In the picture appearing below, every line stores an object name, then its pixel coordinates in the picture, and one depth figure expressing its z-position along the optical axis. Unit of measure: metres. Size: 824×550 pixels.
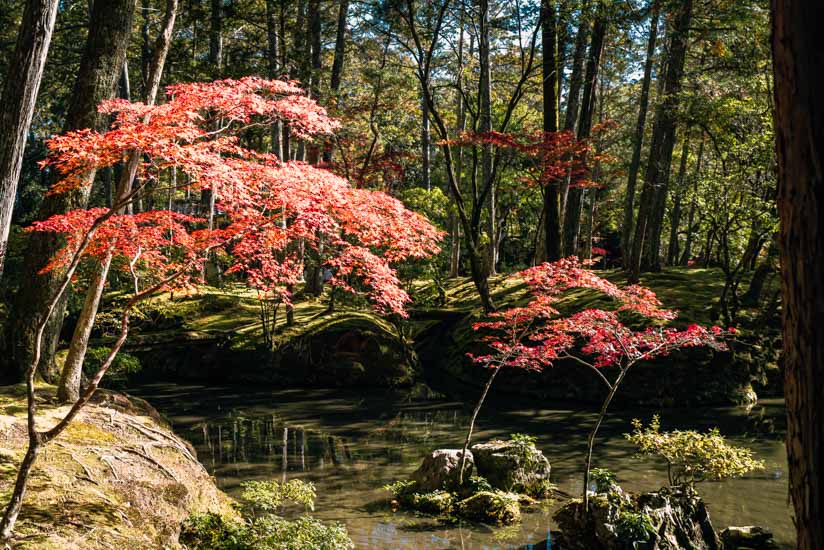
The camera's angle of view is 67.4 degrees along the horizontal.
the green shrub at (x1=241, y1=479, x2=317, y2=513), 6.41
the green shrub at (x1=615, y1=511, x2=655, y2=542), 6.25
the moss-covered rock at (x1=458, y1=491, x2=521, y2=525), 7.75
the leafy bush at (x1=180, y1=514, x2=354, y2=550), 5.63
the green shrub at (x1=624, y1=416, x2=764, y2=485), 7.32
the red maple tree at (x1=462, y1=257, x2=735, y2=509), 7.57
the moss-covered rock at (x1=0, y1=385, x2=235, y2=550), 5.24
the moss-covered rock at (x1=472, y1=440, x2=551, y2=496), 8.55
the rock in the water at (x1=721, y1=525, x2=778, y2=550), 6.89
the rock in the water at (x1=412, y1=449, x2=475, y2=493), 8.44
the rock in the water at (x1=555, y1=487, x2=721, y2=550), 6.30
